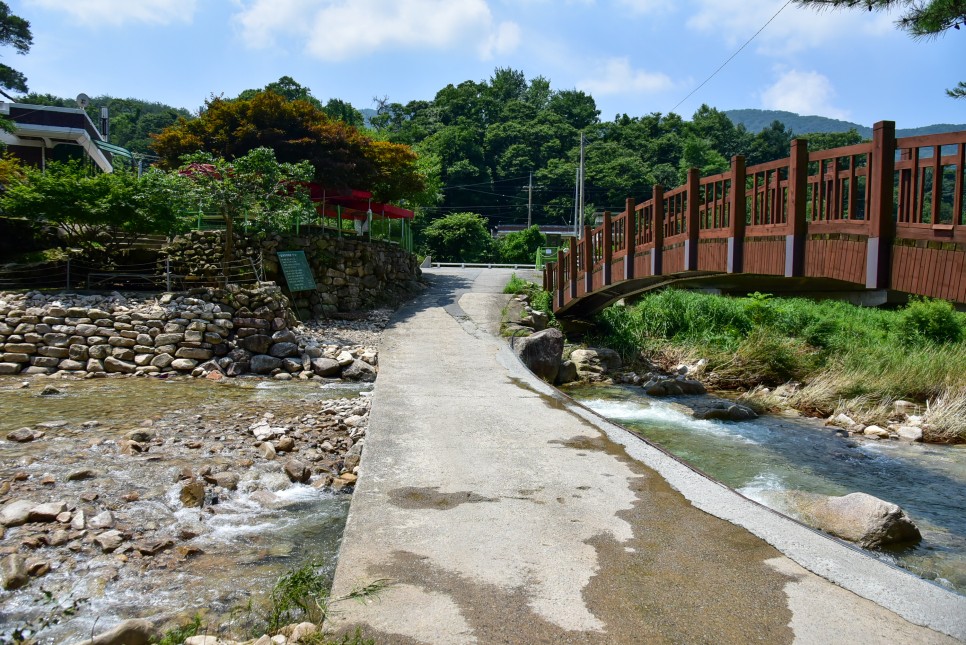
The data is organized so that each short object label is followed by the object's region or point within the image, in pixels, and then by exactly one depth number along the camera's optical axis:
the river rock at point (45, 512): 5.60
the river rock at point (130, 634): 3.65
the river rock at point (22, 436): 8.03
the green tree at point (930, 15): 9.95
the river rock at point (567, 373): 15.52
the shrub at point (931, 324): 16.22
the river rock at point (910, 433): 10.55
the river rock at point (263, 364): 13.62
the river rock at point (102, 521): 5.56
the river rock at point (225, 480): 6.73
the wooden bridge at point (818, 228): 6.55
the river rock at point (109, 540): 5.19
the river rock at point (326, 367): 13.50
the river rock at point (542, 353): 15.08
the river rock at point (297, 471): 7.08
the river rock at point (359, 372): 13.44
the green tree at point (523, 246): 42.91
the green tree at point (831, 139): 38.72
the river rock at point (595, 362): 16.56
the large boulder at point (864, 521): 6.02
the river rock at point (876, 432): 10.74
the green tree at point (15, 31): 26.20
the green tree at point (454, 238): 40.88
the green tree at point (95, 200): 15.05
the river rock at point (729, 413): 11.84
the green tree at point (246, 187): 15.54
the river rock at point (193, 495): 6.25
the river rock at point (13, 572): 4.62
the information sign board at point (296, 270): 17.70
